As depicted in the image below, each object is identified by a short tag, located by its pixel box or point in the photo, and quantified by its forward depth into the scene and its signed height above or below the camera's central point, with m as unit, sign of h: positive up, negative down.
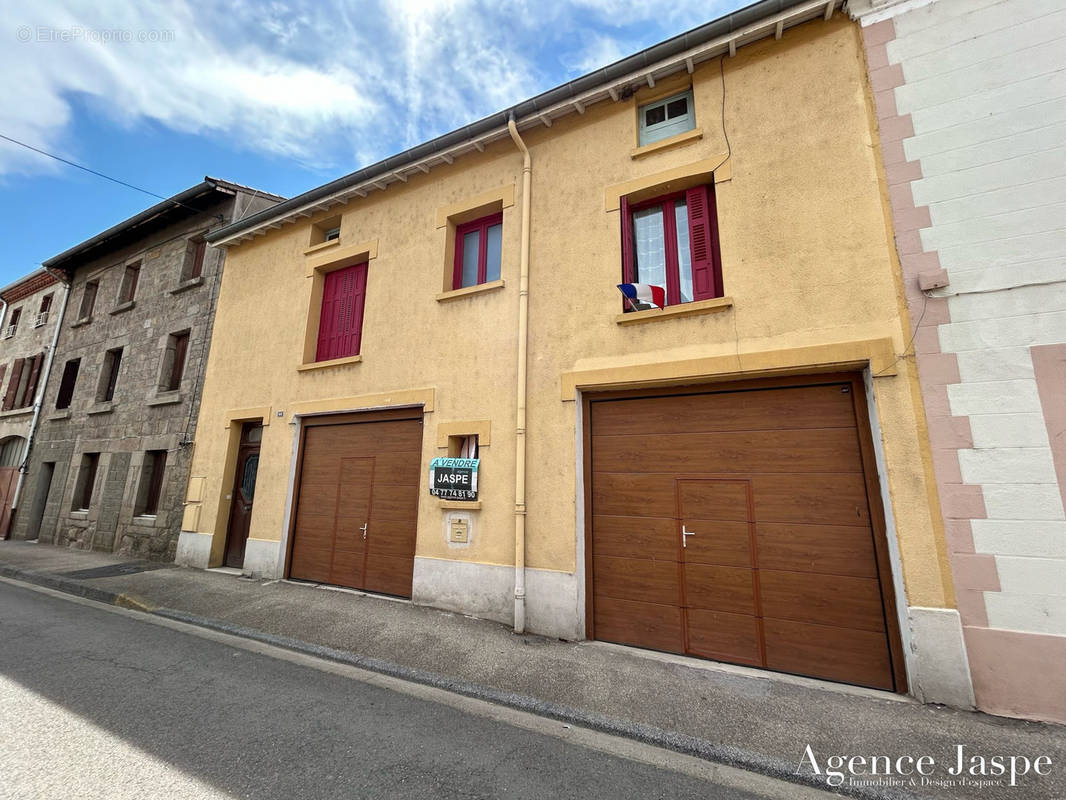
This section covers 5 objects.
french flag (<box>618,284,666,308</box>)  5.23 +2.32
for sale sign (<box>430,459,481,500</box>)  5.95 +0.11
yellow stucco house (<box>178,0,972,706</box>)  4.27 +1.25
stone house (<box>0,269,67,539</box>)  13.47 +4.06
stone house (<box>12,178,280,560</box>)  9.76 +2.30
